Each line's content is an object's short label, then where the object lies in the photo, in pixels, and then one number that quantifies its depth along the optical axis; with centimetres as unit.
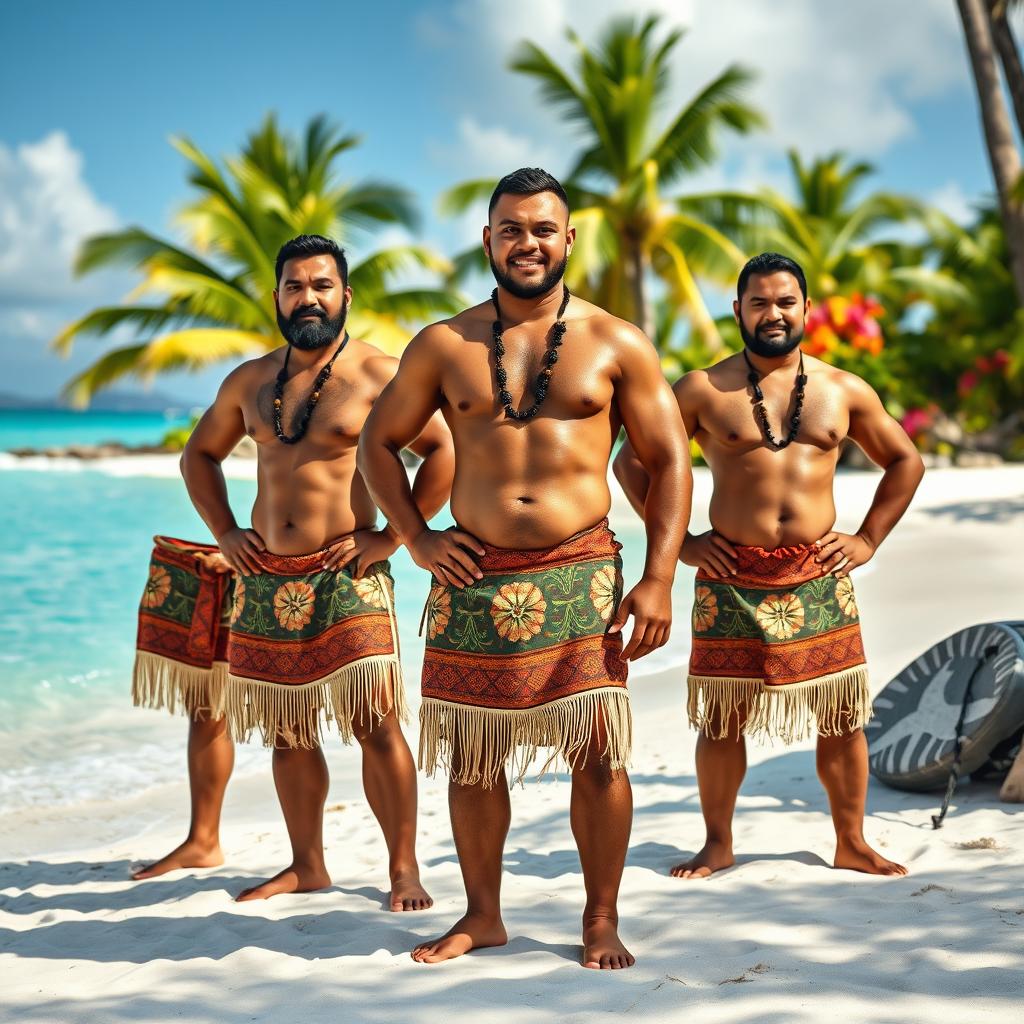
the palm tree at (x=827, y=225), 2233
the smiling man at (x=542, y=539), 306
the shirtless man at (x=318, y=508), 373
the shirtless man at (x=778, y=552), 376
